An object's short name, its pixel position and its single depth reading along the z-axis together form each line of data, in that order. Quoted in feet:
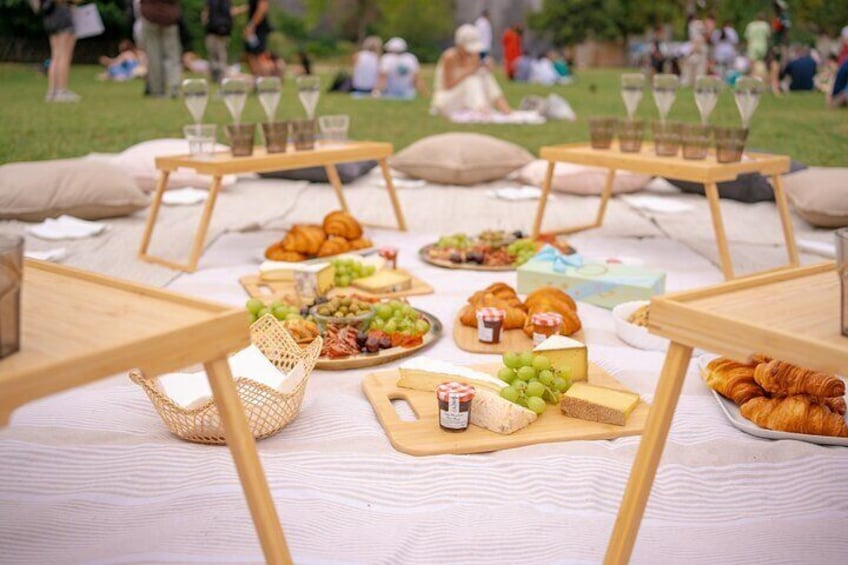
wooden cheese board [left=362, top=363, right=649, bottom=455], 7.34
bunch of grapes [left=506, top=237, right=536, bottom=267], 13.57
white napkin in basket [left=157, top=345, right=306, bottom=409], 7.75
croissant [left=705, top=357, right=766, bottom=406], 8.08
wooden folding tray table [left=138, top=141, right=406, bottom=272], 13.12
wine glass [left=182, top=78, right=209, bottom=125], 13.39
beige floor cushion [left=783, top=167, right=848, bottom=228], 15.97
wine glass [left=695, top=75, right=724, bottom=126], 13.84
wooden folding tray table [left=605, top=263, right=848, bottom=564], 4.42
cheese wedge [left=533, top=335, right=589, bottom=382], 8.41
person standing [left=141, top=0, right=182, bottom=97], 33.83
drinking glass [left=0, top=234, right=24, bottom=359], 4.00
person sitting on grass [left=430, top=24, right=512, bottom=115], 34.09
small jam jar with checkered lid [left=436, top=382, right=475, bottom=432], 7.40
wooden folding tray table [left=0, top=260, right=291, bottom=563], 3.96
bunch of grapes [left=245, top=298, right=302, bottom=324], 9.83
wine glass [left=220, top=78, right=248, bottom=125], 13.87
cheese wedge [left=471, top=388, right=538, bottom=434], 7.54
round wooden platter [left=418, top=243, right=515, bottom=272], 13.43
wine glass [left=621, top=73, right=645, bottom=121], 14.67
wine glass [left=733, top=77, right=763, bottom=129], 13.39
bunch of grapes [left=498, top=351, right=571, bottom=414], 7.89
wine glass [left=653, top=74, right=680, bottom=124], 14.29
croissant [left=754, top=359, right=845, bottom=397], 7.50
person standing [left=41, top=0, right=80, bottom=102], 31.12
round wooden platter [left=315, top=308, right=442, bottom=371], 9.24
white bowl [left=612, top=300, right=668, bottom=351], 9.87
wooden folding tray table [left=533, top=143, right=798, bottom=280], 12.46
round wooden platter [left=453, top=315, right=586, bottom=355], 9.84
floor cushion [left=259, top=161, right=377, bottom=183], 20.81
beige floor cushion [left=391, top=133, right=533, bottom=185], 20.52
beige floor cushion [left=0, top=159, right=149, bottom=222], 15.98
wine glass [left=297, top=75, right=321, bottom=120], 15.35
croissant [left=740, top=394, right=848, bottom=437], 7.42
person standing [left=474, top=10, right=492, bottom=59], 60.54
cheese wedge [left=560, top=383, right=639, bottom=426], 7.72
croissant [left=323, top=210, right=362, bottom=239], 14.34
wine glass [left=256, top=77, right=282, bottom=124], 14.47
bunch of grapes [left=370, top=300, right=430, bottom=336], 9.96
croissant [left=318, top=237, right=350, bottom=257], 13.88
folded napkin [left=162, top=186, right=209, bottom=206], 18.58
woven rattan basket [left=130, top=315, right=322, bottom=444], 7.17
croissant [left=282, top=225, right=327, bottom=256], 13.66
